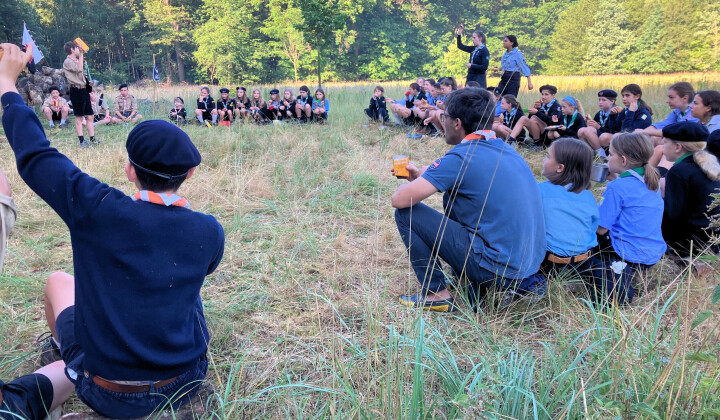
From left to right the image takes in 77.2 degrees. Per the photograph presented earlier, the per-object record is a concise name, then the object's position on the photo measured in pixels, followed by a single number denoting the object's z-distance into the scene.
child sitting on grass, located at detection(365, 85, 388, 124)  9.97
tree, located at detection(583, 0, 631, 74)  32.47
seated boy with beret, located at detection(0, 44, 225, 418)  1.40
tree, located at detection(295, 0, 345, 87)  12.84
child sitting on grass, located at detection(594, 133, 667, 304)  2.69
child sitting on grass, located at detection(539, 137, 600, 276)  2.62
